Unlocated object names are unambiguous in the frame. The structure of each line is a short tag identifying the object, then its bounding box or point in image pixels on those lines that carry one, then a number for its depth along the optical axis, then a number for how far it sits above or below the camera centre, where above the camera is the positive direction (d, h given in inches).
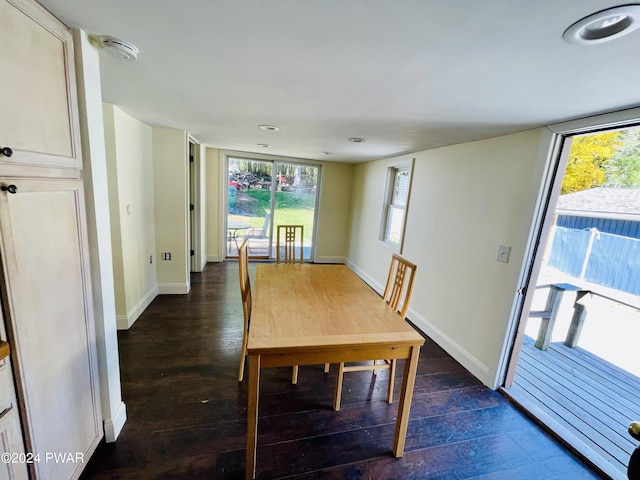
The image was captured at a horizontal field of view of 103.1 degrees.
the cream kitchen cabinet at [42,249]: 33.7 -11.7
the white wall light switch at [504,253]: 81.6 -14.0
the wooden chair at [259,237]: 206.1 -38.1
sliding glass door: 194.7 -7.3
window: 149.5 -2.4
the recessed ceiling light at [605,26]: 28.1 +22.4
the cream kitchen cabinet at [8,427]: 33.1 -34.3
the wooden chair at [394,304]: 69.8 -30.0
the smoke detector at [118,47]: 43.8 +22.9
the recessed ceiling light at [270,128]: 97.7 +24.3
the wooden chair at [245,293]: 76.0 -31.3
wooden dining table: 50.1 -29.4
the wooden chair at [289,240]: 119.1 -22.4
